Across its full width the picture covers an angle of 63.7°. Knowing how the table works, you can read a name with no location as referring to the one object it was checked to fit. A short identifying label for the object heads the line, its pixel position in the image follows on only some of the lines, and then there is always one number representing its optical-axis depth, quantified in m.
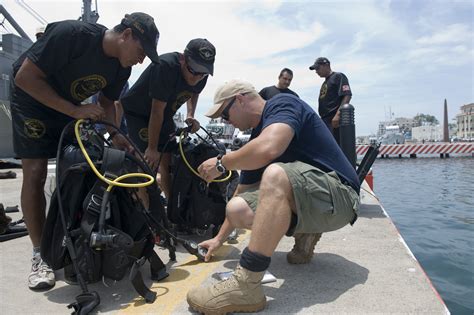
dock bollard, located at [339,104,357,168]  4.88
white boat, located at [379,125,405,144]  46.31
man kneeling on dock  2.14
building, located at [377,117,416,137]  145.77
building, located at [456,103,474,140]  109.88
